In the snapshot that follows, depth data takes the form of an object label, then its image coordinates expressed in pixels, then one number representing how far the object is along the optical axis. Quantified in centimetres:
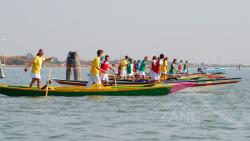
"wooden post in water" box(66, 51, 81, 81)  4247
